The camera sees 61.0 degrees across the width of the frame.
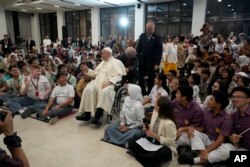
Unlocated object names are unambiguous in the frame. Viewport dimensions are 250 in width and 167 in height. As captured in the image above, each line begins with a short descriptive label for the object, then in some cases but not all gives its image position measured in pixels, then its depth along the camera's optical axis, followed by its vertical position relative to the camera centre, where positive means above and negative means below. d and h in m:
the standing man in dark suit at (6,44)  9.87 -0.48
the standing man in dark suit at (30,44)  12.45 -0.59
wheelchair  3.51 -1.07
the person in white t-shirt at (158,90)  3.38 -0.86
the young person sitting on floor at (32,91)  3.88 -1.04
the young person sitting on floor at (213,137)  2.21 -1.11
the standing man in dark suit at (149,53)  4.11 -0.35
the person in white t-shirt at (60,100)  3.59 -1.11
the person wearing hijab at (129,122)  2.72 -1.14
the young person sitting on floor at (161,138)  2.25 -1.12
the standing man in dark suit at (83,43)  11.52 -0.45
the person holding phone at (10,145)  1.13 -0.62
